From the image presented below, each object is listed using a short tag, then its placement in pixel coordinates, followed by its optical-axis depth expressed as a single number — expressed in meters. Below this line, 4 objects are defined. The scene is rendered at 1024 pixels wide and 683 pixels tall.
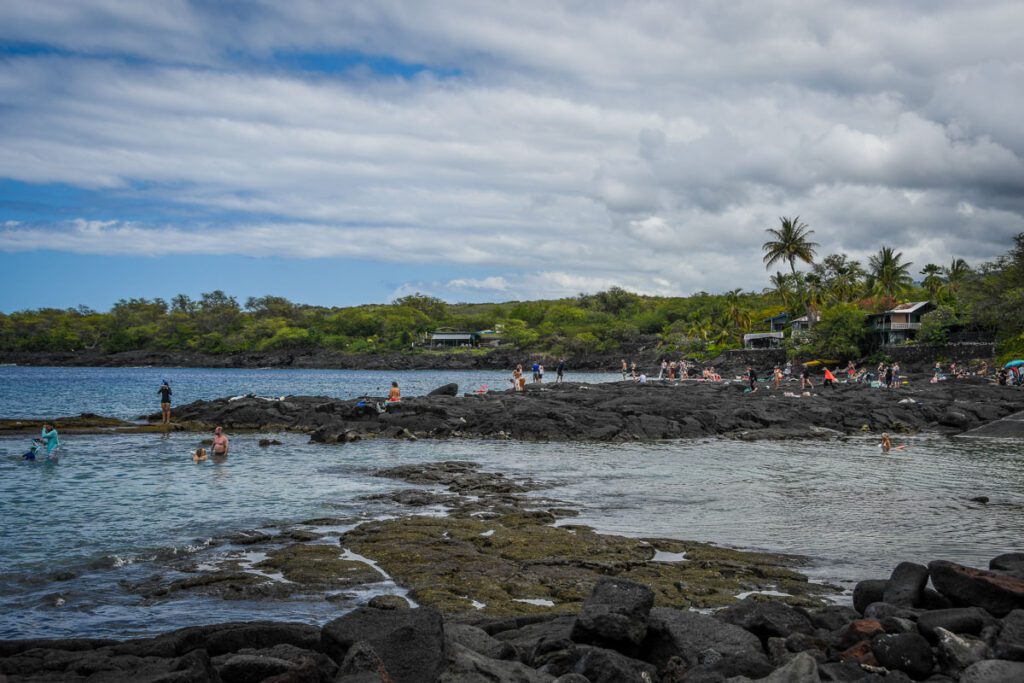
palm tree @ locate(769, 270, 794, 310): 108.14
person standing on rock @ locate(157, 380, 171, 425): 37.97
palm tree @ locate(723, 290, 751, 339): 116.44
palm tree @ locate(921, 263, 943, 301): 103.56
